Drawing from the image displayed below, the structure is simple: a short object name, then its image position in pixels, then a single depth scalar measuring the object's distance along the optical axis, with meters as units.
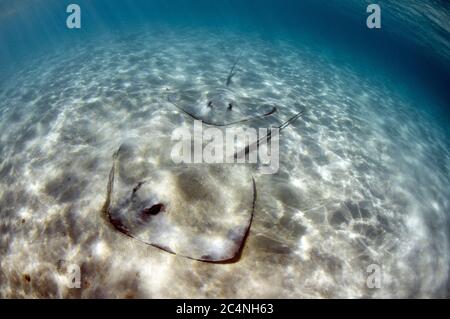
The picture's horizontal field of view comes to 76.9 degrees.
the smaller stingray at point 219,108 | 6.11
